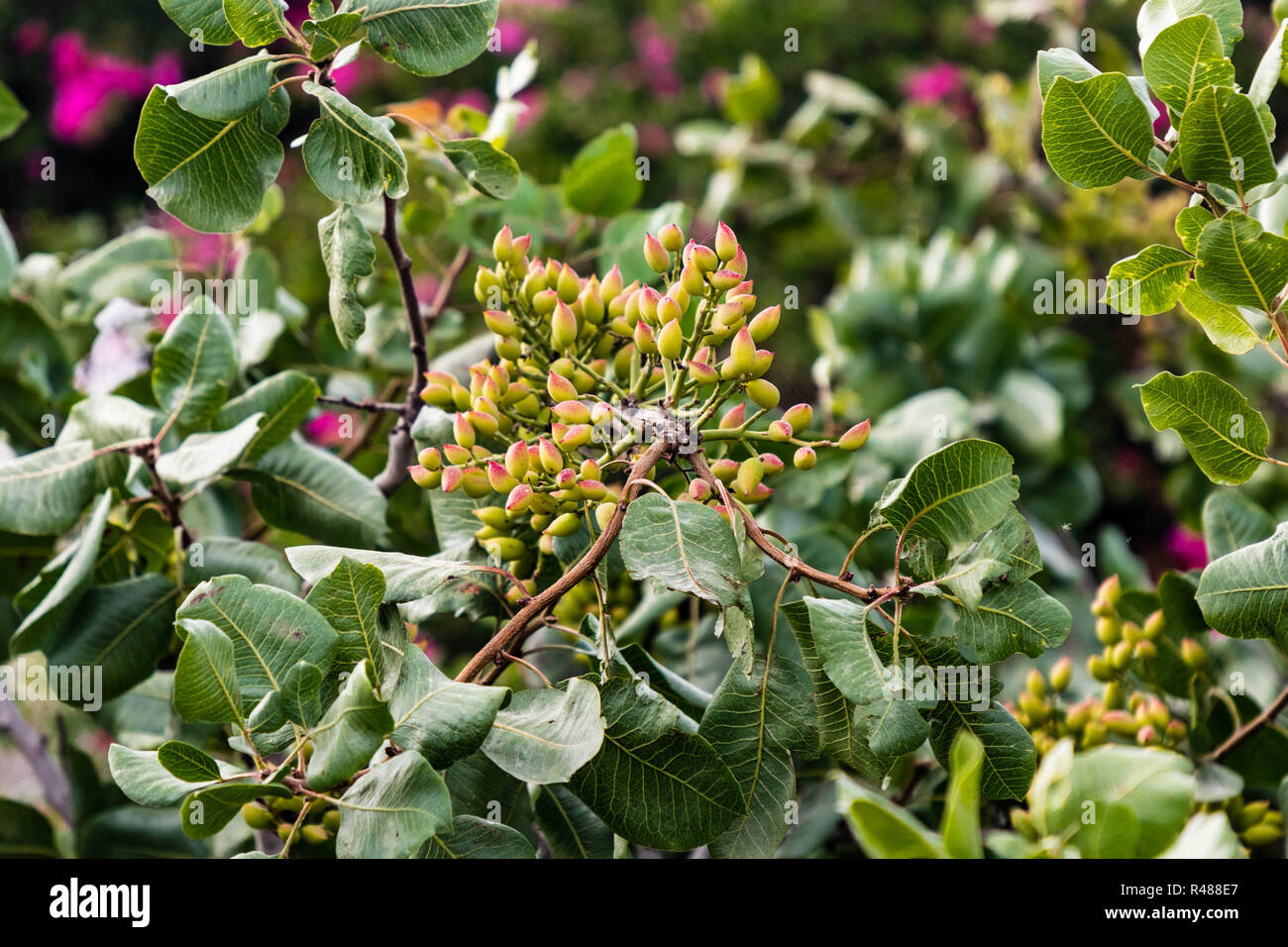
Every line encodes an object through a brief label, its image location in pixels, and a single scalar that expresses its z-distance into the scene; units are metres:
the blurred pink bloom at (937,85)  3.03
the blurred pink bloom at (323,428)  1.93
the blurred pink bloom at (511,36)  3.37
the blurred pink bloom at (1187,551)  2.15
